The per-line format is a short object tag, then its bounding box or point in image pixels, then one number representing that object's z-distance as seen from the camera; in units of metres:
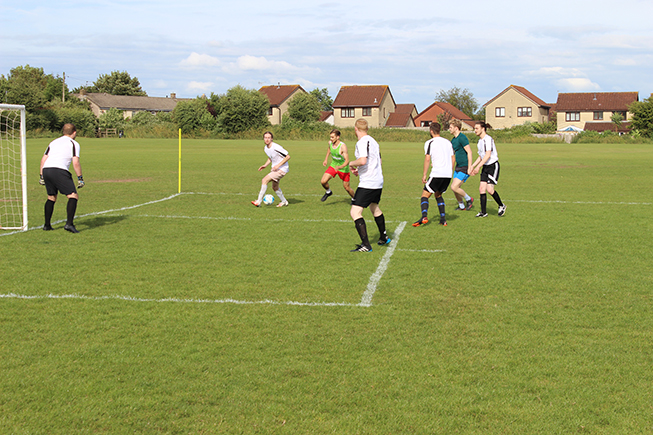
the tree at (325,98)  145.38
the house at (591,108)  97.25
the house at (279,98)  104.44
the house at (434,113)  112.00
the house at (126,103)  108.12
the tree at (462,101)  135.50
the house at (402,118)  104.81
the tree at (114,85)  126.88
